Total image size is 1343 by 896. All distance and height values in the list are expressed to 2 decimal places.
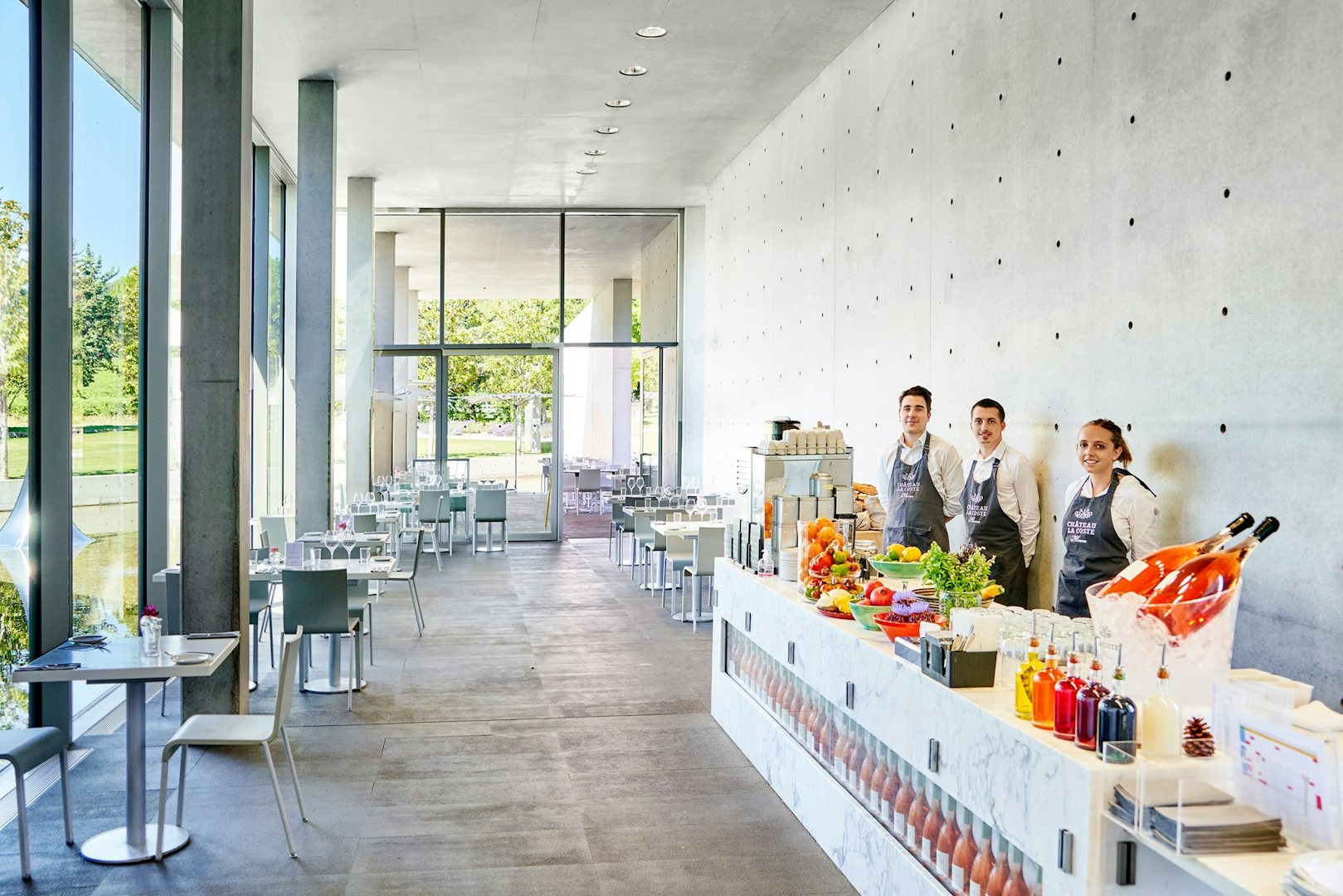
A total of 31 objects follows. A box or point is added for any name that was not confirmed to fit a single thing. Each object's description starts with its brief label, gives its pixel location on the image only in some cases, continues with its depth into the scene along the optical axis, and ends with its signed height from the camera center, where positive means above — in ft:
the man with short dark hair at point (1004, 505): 21.47 -1.39
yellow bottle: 10.91 -2.38
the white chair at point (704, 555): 32.78 -3.60
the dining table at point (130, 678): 15.21 -3.34
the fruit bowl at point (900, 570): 17.39 -2.09
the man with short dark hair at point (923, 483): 23.50 -1.09
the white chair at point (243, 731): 15.42 -4.16
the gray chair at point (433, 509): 47.03 -3.45
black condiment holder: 12.02 -2.44
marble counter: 9.46 -3.30
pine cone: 9.68 -2.53
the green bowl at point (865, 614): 15.14 -2.40
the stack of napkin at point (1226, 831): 8.25 -2.80
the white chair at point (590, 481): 59.00 -2.87
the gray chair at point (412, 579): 28.60 -4.03
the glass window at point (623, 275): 57.52 +7.37
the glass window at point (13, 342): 18.17 +1.18
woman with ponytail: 17.48 -1.31
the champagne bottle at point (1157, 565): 11.32 -1.30
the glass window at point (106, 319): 21.59 +1.94
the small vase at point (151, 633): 16.42 -2.98
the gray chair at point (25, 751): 14.24 -4.11
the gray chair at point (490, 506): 48.06 -3.38
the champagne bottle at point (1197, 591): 10.71 -1.46
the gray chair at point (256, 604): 26.61 -4.16
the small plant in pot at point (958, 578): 14.01 -1.79
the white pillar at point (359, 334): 49.70 +3.67
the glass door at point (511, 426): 55.26 -0.15
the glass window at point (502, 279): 56.29 +6.91
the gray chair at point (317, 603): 23.26 -3.60
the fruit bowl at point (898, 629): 14.38 -2.45
